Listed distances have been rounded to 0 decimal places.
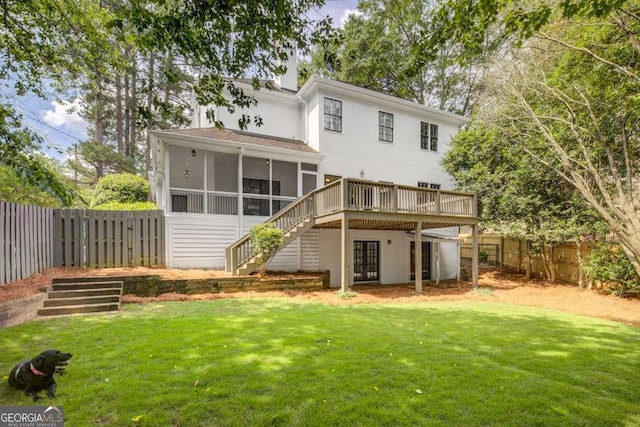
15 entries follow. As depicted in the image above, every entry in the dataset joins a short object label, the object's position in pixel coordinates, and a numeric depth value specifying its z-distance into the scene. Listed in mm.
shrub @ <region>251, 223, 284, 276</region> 10484
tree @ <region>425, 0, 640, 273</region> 4141
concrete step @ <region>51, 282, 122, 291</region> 7699
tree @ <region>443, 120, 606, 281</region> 12782
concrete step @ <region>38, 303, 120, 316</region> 6672
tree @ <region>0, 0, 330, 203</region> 3738
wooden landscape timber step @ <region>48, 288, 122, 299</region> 7259
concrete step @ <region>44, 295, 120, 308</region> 6949
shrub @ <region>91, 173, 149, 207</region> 15586
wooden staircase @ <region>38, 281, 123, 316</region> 6828
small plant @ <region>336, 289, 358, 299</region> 10062
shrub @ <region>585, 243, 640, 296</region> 10680
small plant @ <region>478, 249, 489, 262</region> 20708
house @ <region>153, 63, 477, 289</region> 11406
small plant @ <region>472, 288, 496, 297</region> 11633
